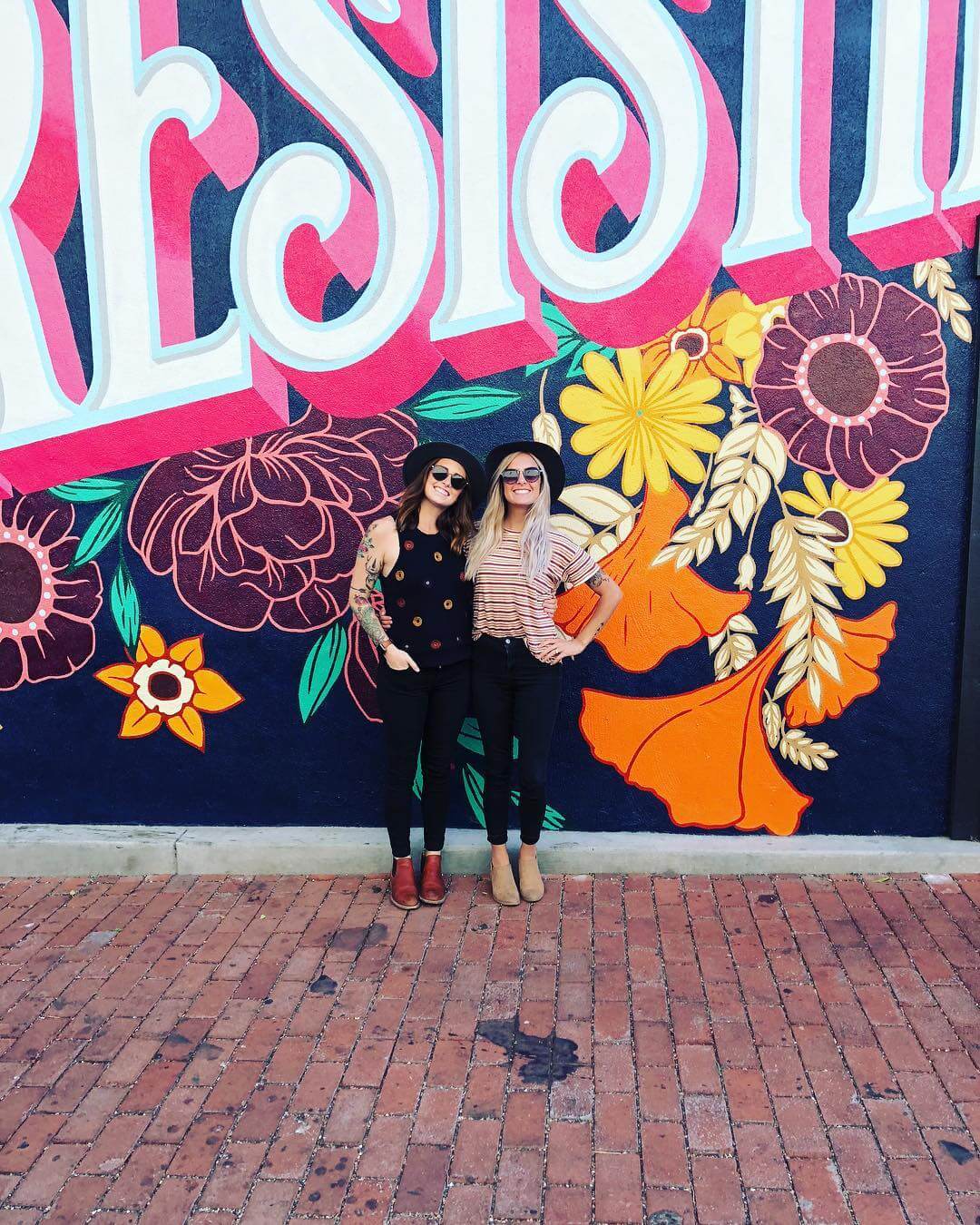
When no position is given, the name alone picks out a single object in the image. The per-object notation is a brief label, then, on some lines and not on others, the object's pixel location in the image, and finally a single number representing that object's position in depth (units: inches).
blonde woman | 156.8
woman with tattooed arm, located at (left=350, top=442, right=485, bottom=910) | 156.0
